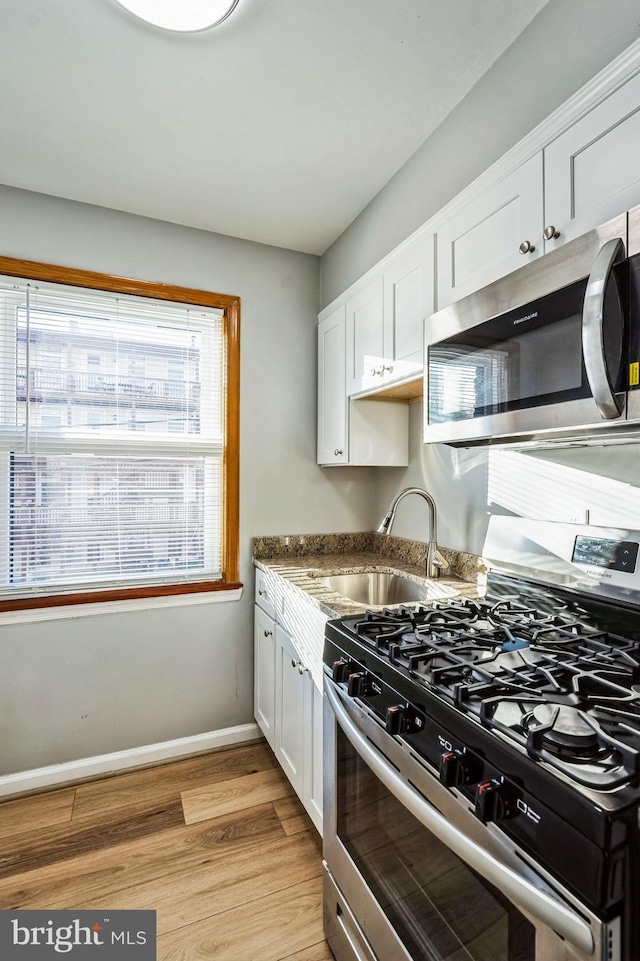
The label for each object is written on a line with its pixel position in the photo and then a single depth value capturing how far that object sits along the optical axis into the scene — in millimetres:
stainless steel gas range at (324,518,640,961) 655
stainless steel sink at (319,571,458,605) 2152
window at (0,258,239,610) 2146
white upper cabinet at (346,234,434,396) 1697
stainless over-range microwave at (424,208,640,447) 937
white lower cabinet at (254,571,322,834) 1677
